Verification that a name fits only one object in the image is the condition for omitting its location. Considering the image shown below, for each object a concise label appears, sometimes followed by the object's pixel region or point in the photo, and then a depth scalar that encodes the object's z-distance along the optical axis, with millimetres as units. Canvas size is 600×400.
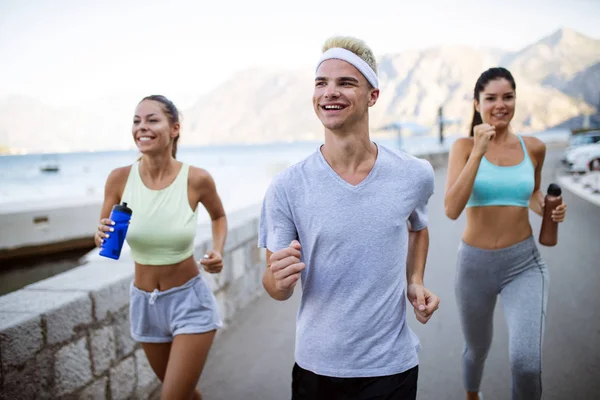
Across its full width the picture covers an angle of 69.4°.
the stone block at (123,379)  3127
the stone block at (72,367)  2598
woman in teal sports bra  2586
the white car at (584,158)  18420
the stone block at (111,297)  2955
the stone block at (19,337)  2217
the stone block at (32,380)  2246
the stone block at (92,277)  2951
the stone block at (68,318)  2525
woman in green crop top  2607
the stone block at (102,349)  2929
